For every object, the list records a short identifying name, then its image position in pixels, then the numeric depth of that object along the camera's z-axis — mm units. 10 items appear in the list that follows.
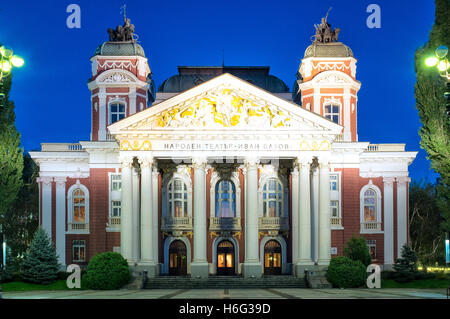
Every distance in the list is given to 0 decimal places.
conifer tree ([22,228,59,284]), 46219
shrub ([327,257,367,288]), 42844
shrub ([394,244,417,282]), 46188
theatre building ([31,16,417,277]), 46312
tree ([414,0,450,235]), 38844
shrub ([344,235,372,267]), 45781
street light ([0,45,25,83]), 24422
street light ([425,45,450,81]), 25681
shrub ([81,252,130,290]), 42250
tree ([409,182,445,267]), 67562
